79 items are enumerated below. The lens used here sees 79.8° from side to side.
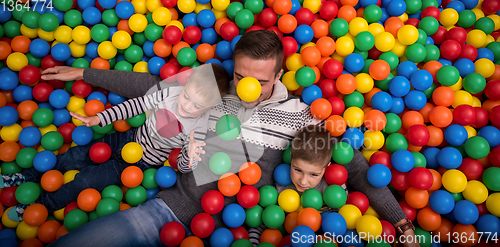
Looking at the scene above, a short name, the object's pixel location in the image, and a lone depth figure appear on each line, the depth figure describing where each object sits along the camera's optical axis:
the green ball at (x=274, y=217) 1.60
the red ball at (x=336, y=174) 1.65
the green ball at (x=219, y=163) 1.64
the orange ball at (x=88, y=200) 1.66
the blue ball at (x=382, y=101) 1.83
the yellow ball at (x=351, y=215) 1.57
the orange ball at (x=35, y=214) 1.62
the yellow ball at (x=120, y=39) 2.06
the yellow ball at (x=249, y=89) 1.51
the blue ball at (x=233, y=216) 1.61
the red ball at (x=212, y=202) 1.59
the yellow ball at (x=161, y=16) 2.07
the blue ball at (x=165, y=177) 1.75
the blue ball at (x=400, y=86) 1.83
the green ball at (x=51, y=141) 1.85
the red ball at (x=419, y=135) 1.69
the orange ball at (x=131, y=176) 1.74
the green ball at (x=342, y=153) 1.66
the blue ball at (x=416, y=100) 1.83
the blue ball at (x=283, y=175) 1.71
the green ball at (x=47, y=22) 1.98
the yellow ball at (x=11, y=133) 1.90
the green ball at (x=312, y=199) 1.62
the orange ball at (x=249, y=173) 1.67
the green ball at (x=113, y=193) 1.75
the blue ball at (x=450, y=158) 1.64
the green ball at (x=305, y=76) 1.81
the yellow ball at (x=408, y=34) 1.92
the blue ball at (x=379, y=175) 1.58
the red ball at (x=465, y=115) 1.73
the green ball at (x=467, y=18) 2.14
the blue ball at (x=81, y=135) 1.86
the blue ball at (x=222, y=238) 1.54
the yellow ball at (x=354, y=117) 1.79
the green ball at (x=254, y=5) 2.02
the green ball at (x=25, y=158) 1.82
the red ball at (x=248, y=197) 1.64
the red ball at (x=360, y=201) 1.63
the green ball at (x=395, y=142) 1.76
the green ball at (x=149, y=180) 1.83
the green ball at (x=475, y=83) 1.83
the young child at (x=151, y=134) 1.67
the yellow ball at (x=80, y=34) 2.06
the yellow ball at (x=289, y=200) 1.66
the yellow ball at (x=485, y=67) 1.89
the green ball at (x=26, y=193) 1.68
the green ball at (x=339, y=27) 1.98
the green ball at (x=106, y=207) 1.63
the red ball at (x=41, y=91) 1.98
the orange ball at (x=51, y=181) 1.73
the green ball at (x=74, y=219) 1.59
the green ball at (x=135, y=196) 1.79
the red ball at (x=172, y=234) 1.50
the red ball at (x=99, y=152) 1.79
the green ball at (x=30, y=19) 2.00
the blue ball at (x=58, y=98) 1.97
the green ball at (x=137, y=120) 1.95
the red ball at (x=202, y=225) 1.55
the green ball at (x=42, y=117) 1.89
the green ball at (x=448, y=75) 1.80
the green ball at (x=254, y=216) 1.69
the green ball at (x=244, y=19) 1.96
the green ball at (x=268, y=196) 1.71
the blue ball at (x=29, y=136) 1.86
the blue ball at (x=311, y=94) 1.85
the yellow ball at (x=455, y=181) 1.59
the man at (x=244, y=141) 1.55
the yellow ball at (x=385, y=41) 1.95
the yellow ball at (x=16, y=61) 1.98
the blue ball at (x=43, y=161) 1.78
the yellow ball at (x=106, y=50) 2.06
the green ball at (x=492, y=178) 1.54
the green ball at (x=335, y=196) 1.58
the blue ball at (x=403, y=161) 1.62
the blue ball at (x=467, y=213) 1.53
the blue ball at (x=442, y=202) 1.56
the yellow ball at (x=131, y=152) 1.77
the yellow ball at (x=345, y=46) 1.96
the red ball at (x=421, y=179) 1.55
